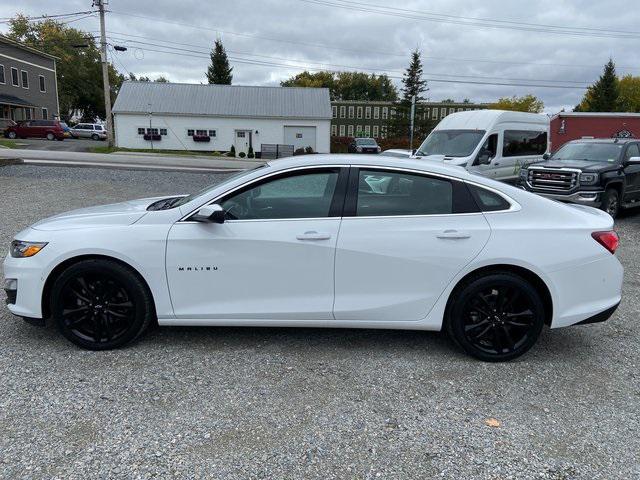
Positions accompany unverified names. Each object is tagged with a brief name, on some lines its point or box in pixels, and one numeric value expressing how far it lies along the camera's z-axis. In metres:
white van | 12.83
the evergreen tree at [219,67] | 61.97
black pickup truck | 11.06
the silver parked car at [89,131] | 51.77
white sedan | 3.82
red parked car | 43.31
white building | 41.81
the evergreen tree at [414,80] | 70.38
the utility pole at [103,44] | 32.62
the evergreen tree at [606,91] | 61.50
